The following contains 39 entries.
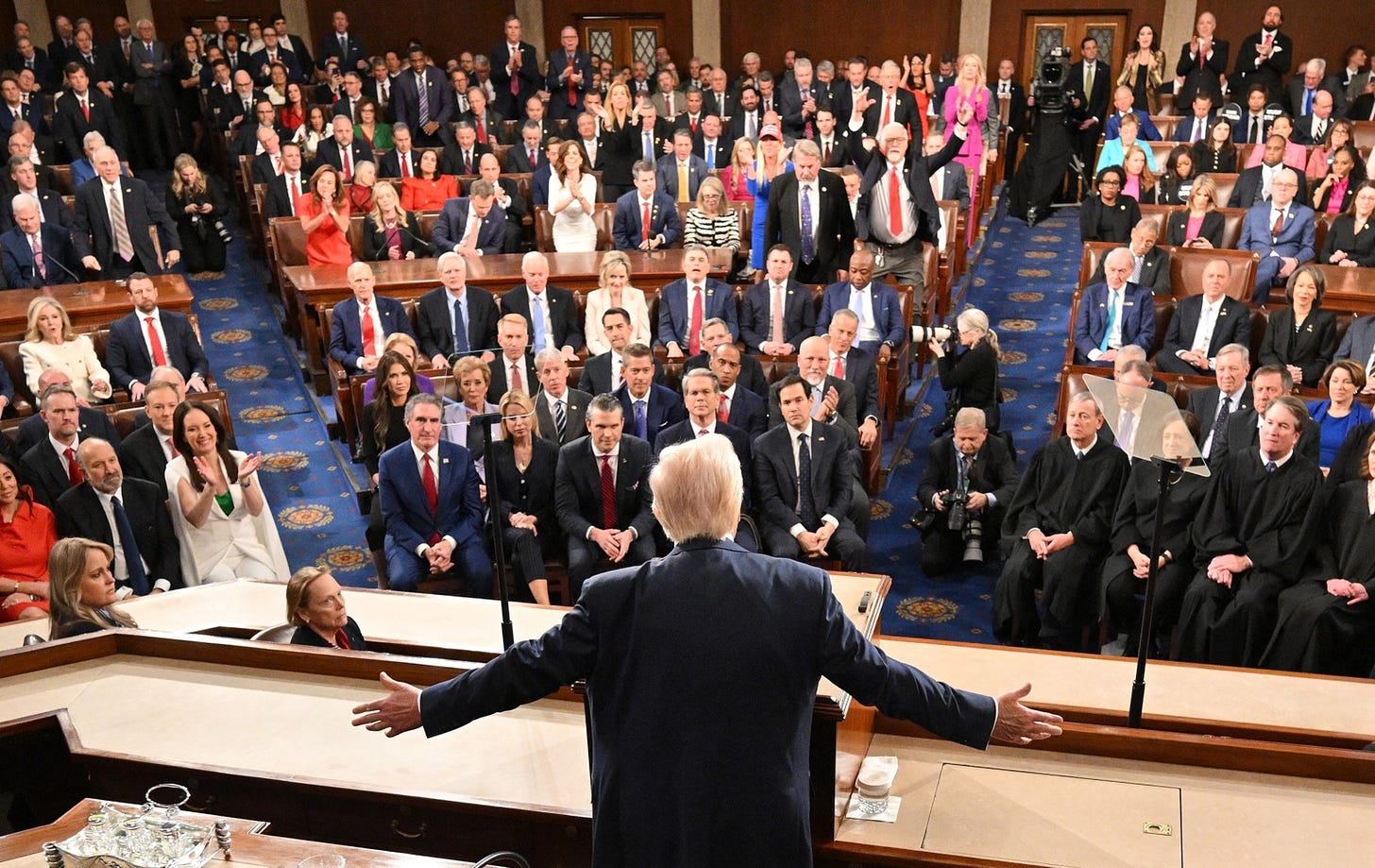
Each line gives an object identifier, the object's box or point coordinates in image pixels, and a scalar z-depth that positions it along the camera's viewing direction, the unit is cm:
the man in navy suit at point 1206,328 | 635
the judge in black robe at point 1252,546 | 455
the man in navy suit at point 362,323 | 651
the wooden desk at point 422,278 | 712
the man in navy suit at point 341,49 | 1267
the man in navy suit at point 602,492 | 504
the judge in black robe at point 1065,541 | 484
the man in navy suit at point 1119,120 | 1027
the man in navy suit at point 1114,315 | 656
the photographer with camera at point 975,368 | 630
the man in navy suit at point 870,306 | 669
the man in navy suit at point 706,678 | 216
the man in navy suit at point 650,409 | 565
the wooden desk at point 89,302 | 664
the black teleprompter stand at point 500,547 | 294
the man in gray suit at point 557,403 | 560
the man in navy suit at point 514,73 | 1228
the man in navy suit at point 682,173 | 882
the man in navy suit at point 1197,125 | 1012
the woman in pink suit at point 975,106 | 930
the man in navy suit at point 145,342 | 633
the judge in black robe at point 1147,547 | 472
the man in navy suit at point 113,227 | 805
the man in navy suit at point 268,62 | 1169
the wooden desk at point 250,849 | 233
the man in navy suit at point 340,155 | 938
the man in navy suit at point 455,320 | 675
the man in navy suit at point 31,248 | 759
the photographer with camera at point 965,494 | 543
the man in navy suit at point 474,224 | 811
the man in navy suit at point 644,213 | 808
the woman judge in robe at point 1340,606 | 436
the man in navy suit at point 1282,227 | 747
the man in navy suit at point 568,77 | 1187
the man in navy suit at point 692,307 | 672
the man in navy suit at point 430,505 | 495
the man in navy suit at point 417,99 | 1133
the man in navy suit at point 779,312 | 671
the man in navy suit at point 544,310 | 681
